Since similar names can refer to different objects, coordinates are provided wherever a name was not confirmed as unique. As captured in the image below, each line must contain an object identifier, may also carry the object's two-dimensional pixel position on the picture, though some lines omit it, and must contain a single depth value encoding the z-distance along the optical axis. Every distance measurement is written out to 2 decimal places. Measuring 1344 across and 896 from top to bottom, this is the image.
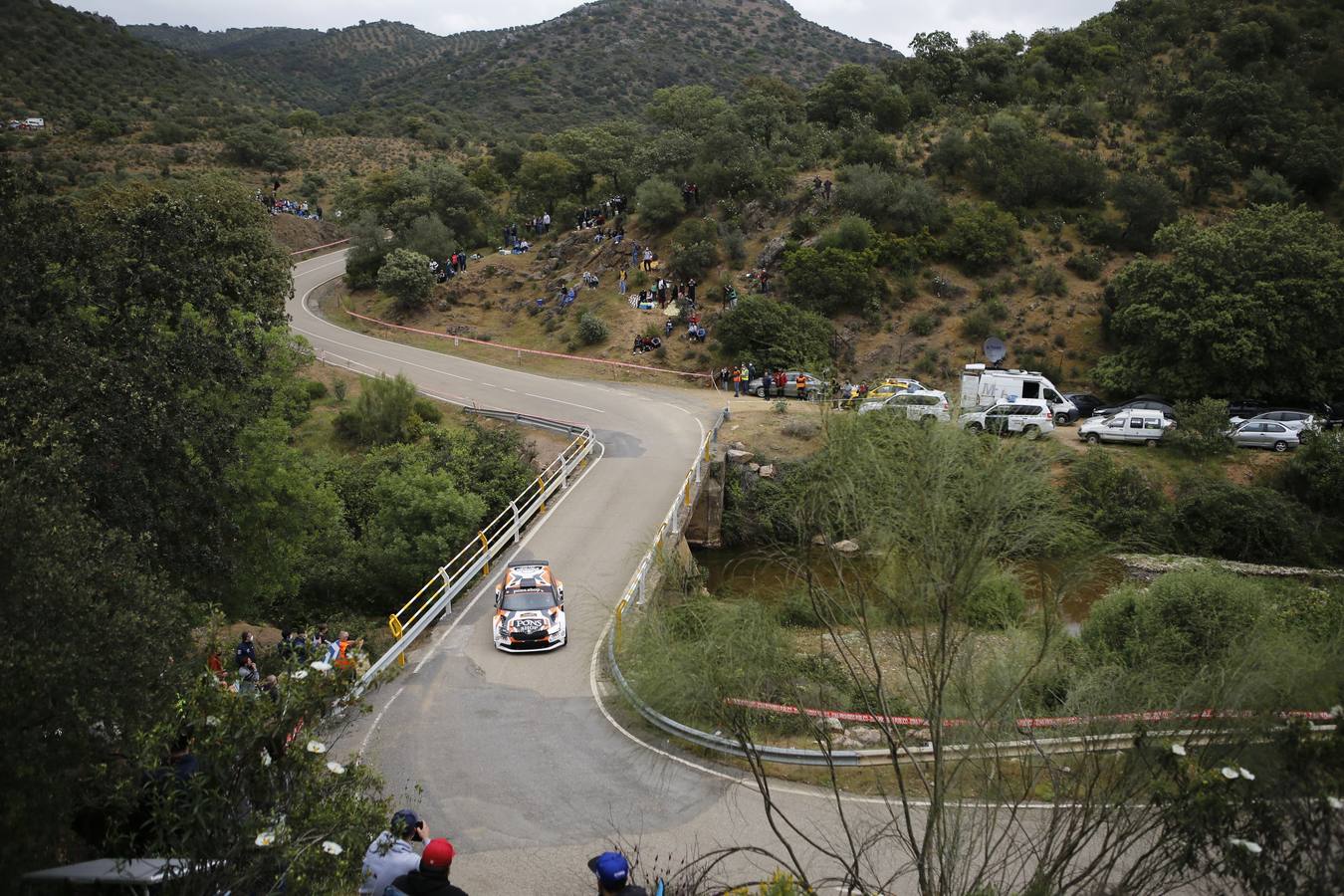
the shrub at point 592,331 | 43.44
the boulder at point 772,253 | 45.81
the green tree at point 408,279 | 48.09
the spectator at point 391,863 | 9.72
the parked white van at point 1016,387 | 33.38
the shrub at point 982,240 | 46.06
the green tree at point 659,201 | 49.05
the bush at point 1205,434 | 31.57
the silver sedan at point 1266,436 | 31.88
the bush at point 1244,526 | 28.75
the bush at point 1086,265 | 44.88
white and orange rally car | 18.69
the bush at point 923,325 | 42.91
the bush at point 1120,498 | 27.30
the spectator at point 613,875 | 8.70
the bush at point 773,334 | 39.62
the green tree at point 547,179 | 59.06
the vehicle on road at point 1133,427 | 32.47
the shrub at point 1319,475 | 29.19
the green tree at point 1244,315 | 34.44
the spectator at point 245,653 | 15.95
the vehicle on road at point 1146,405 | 34.00
